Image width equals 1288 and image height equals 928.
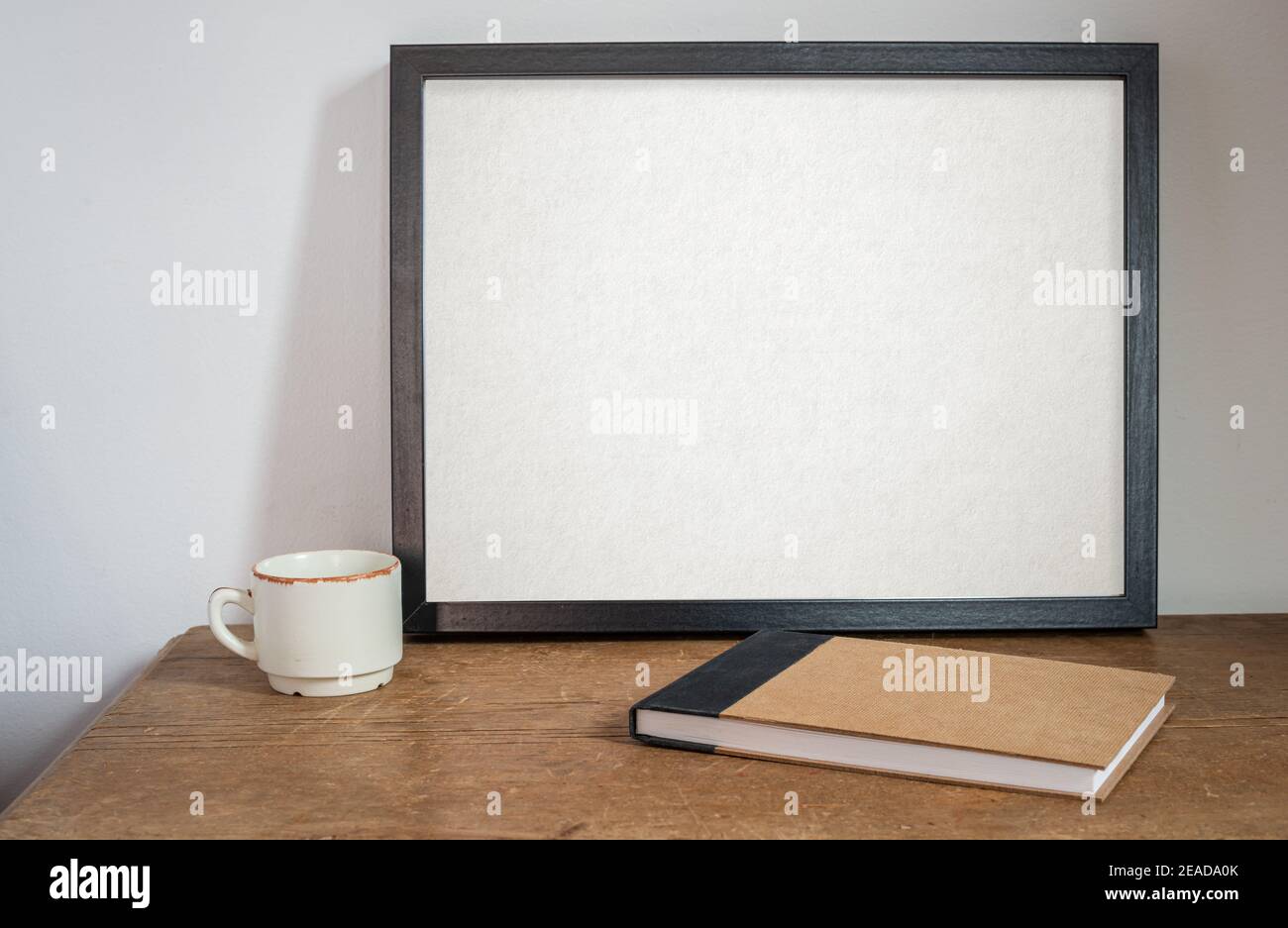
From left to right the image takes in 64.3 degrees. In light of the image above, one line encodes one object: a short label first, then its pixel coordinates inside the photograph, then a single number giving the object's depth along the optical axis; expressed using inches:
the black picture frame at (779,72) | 37.5
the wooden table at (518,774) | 23.4
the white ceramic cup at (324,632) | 31.4
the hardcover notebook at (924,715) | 24.8
